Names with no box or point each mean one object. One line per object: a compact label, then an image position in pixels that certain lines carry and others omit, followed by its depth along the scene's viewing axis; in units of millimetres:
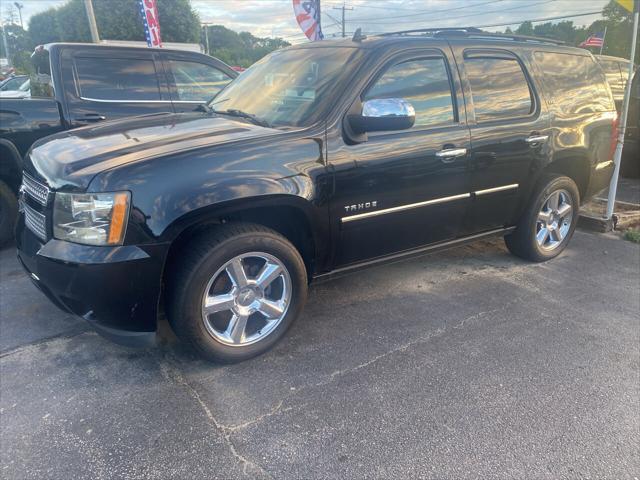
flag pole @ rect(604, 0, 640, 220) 4844
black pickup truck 4598
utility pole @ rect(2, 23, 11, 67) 47484
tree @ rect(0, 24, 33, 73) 69625
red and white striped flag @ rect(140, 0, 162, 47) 10883
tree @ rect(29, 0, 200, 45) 33844
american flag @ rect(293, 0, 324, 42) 8891
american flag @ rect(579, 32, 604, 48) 20984
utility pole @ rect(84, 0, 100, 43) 12172
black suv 2467
